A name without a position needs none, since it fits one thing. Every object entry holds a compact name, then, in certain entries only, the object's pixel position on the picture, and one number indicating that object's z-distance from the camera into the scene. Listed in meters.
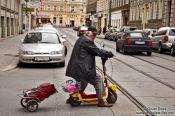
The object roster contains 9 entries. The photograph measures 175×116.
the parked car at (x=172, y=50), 18.80
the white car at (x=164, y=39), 20.09
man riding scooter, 5.89
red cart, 5.74
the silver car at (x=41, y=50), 11.23
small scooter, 6.04
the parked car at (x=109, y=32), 38.14
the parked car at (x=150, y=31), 24.78
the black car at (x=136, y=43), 17.89
